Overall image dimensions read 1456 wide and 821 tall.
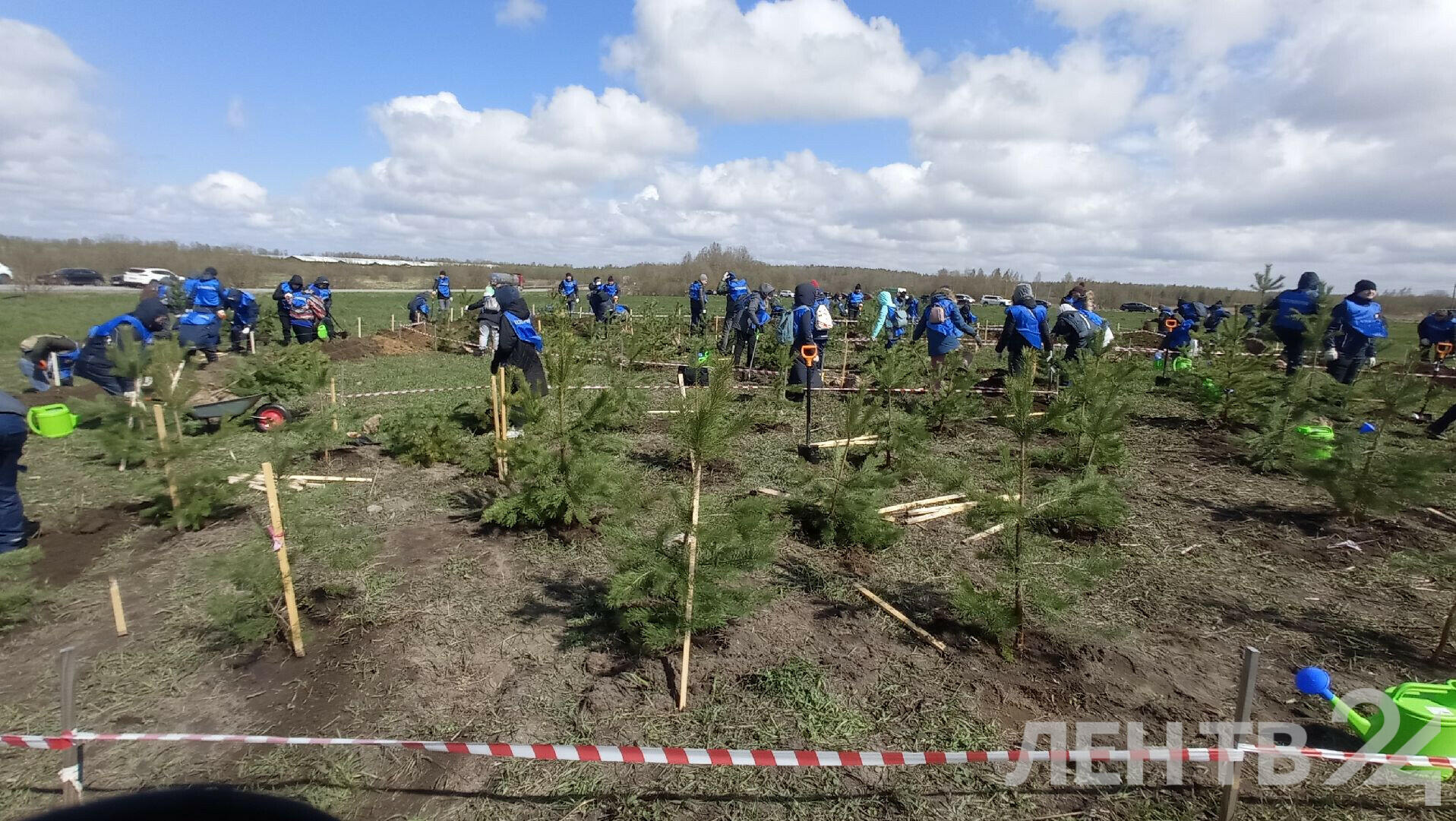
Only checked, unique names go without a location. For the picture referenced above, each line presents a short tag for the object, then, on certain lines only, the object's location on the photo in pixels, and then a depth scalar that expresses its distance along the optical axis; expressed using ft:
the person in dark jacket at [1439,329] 41.93
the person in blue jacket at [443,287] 73.10
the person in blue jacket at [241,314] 52.60
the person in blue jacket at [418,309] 67.41
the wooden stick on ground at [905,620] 13.80
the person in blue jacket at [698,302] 58.13
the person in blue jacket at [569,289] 65.51
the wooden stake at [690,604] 11.80
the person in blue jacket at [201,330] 39.78
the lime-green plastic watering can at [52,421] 22.43
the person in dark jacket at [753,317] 39.17
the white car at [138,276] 138.31
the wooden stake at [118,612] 13.46
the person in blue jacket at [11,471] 15.93
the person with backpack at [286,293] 48.10
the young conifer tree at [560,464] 17.54
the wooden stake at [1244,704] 8.61
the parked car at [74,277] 138.21
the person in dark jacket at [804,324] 28.32
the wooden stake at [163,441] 17.26
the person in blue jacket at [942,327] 34.04
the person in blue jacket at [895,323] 58.18
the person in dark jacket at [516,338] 25.46
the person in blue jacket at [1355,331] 29.14
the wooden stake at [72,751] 8.59
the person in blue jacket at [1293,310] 30.73
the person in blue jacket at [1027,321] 32.63
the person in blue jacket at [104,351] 28.66
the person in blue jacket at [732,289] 46.62
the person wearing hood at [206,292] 48.24
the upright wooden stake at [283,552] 11.78
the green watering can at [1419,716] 9.87
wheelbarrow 25.50
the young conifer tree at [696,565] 11.94
